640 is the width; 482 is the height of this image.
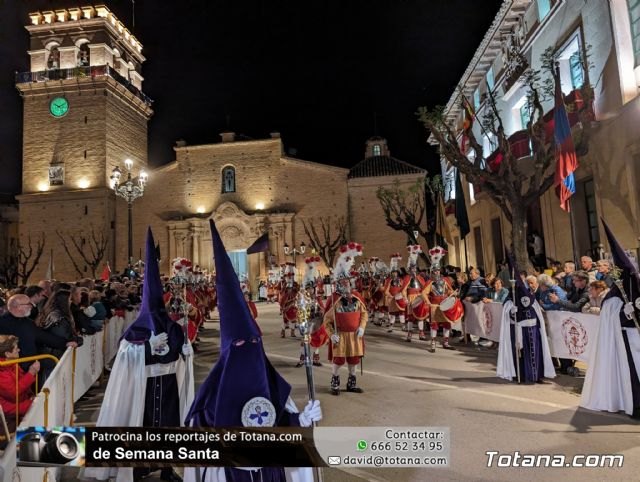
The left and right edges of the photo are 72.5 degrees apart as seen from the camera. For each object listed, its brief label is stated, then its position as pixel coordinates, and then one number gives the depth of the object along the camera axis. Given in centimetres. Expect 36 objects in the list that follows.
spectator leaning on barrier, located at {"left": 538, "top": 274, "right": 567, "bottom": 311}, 832
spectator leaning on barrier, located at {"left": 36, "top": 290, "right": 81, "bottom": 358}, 572
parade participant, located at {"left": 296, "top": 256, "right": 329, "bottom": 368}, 865
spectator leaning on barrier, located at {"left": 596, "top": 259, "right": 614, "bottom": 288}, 731
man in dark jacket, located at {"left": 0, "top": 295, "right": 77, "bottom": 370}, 473
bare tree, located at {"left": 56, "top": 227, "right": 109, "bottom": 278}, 3462
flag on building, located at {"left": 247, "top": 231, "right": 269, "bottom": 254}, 1865
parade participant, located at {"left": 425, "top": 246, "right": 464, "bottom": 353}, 1098
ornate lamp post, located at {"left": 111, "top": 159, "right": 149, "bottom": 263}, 1531
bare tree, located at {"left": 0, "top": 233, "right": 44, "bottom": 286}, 3347
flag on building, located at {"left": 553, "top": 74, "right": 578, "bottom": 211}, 1117
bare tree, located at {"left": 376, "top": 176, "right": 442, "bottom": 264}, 2353
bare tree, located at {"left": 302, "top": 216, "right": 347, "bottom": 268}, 3497
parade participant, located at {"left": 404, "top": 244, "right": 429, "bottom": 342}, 1178
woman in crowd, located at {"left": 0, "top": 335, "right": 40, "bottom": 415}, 408
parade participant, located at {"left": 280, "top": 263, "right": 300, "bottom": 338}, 1284
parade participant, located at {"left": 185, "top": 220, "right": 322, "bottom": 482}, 278
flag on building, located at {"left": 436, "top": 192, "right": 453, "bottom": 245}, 2049
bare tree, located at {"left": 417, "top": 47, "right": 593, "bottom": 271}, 1198
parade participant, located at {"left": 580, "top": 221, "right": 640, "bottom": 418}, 552
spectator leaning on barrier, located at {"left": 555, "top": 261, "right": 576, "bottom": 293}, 906
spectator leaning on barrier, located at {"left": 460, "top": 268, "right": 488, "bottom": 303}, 1170
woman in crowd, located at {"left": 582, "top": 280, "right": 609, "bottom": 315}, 656
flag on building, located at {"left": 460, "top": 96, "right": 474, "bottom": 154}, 1623
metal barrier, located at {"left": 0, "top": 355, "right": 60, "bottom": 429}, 378
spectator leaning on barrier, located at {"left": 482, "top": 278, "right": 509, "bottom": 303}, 1064
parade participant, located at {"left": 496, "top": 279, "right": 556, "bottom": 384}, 748
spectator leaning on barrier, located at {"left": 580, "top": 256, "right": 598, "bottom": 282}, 823
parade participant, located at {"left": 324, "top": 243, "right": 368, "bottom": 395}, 720
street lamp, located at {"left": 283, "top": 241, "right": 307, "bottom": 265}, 3462
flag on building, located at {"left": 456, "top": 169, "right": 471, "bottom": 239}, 1969
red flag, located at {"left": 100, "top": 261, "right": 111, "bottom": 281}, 1790
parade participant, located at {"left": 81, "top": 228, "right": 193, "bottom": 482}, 420
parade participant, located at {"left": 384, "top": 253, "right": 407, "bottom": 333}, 1381
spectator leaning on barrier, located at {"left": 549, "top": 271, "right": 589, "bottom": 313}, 774
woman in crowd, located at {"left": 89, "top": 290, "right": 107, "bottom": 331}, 827
